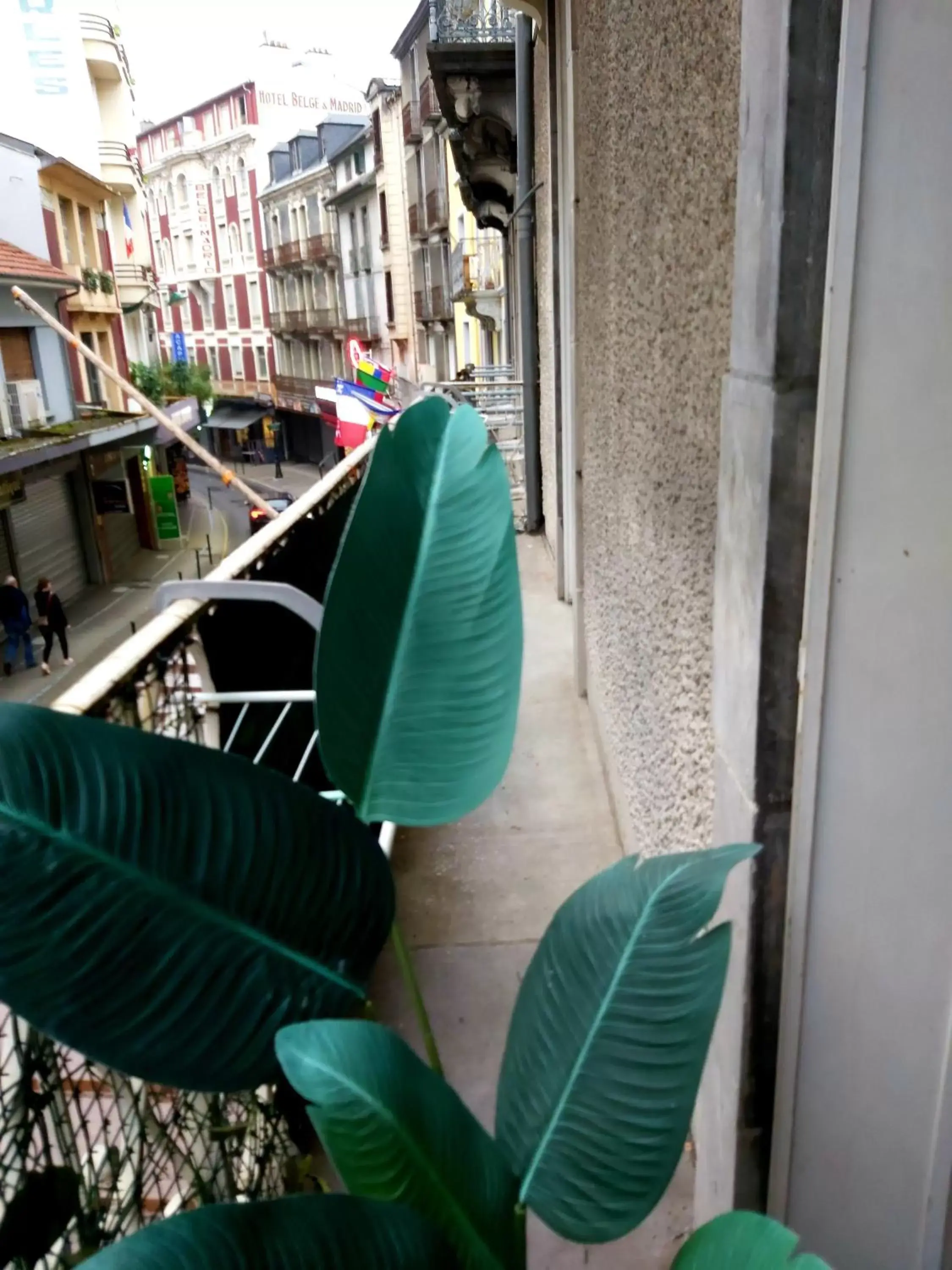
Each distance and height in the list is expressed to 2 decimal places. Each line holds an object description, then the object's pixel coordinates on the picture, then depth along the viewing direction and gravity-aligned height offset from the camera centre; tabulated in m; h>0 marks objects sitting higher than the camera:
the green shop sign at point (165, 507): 16.41 -2.60
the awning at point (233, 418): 31.66 -2.02
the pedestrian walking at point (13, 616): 8.70 -2.36
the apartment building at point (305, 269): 25.39 +2.68
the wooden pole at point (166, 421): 4.59 -0.29
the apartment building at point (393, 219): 19.25 +3.04
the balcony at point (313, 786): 1.08 -1.16
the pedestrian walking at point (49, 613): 9.02 -2.43
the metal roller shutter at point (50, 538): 11.41 -2.24
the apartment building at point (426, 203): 16.06 +2.92
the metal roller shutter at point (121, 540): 14.36 -2.89
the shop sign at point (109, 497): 13.32 -1.91
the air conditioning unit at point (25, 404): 11.20 -0.43
